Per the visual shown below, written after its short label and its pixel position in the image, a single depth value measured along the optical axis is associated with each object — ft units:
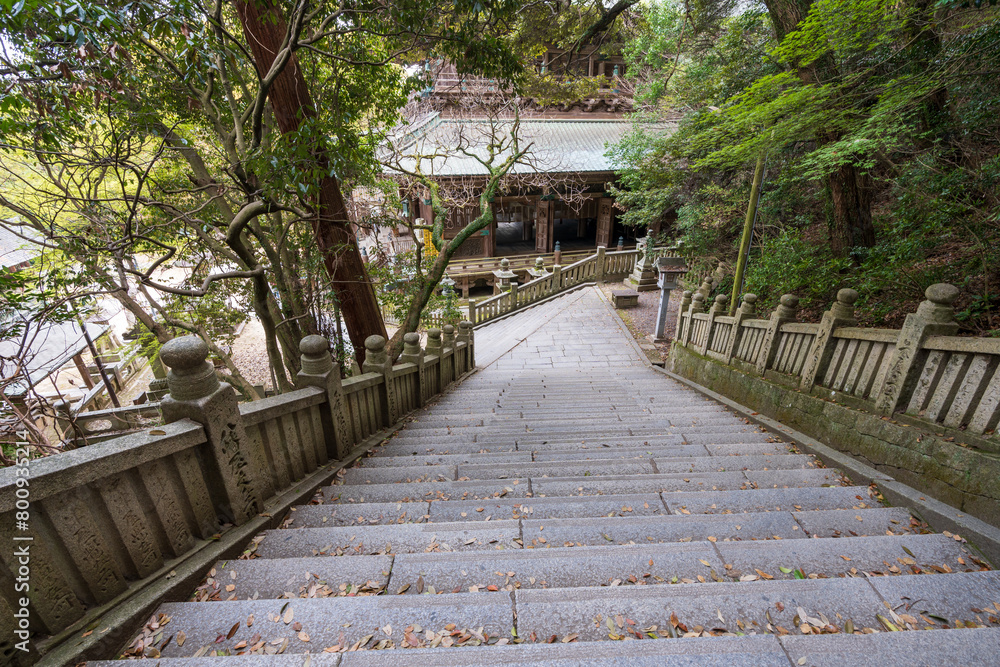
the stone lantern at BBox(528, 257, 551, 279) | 49.07
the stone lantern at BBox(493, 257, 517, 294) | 45.39
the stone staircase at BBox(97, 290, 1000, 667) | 4.61
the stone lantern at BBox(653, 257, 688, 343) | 27.63
